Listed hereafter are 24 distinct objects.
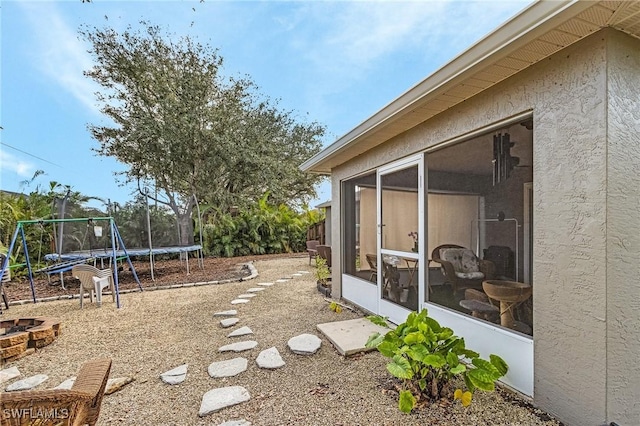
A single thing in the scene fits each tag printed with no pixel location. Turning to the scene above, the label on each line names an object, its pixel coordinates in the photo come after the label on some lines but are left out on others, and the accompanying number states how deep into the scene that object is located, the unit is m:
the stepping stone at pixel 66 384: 2.78
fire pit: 3.37
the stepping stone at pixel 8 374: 2.95
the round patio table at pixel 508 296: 2.65
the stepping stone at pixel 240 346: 3.47
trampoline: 6.86
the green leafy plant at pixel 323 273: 6.57
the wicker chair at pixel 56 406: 1.37
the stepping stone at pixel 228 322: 4.33
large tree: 9.96
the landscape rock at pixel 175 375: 2.84
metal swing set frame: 4.69
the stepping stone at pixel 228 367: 2.94
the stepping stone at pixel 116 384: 2.69
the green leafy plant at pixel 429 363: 2.21
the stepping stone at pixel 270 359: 3.07
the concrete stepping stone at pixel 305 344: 3.34
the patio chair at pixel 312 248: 9.82
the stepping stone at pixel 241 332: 3.94
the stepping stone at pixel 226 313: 4.79
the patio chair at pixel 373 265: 4.59
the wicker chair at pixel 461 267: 3.53
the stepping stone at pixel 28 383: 2.78
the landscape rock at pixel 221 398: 2.38
